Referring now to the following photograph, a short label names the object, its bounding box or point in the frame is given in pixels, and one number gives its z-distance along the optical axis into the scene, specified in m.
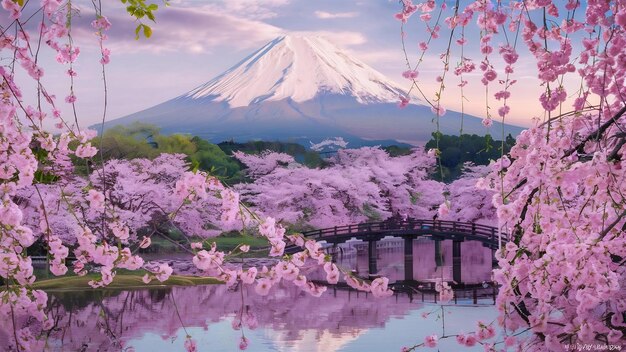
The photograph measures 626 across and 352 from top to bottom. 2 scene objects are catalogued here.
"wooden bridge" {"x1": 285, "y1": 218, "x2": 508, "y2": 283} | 21.31
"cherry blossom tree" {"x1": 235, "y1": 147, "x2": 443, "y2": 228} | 26.03
